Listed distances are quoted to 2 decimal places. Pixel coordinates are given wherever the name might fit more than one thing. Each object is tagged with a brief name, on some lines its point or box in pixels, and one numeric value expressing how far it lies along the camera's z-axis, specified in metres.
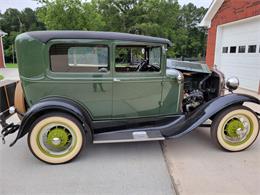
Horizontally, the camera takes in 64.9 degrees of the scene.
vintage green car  2.67
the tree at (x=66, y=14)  10.05
